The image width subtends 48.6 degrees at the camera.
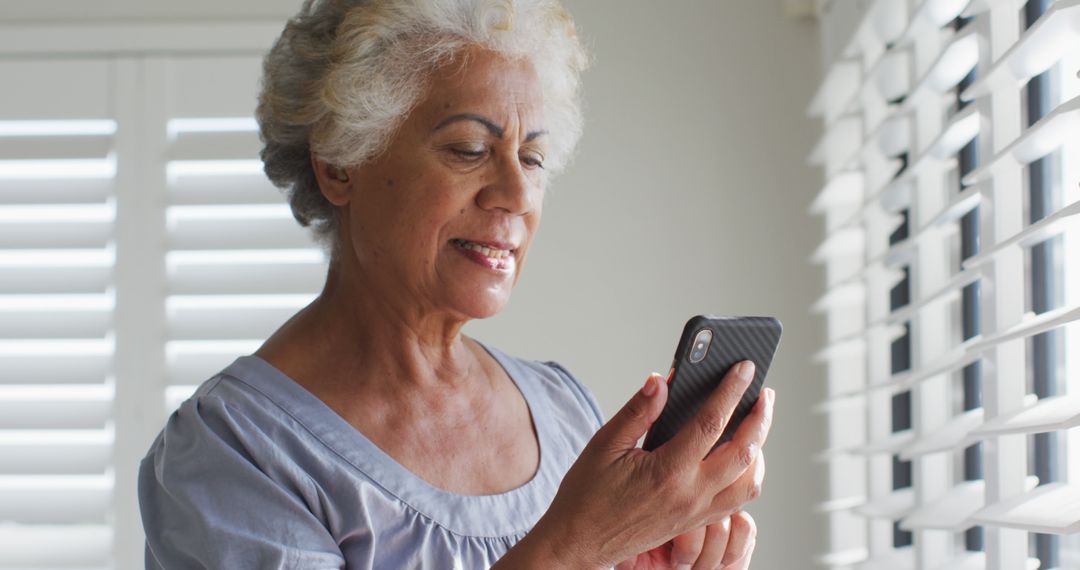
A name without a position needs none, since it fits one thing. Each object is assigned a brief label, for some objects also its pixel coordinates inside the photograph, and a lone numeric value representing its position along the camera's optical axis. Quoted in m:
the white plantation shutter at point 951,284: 1.27
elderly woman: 1.13
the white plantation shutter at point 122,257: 2.48
